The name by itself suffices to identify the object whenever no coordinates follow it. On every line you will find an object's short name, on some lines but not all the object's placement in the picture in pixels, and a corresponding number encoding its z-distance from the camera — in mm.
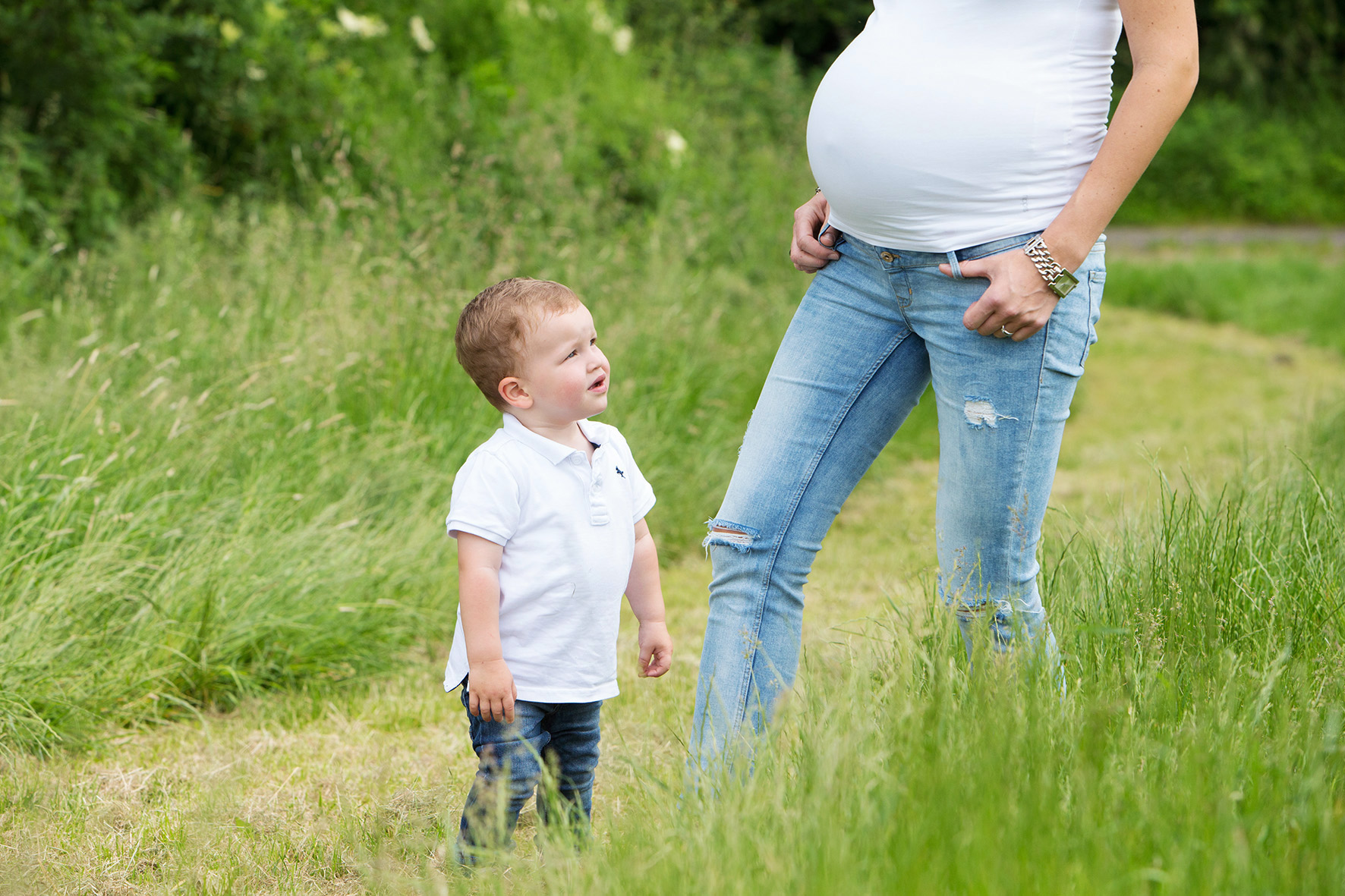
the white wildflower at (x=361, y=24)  14266
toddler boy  4437
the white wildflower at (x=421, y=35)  14750
